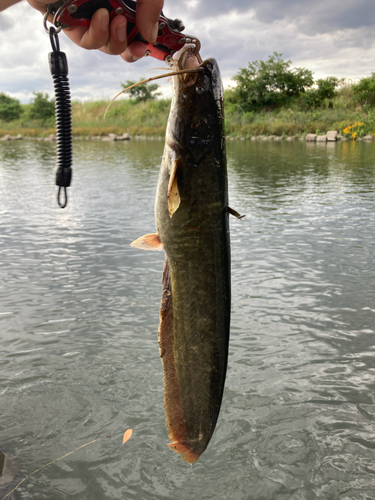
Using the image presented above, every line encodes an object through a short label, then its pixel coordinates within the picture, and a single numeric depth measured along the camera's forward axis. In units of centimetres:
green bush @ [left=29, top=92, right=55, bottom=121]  4725
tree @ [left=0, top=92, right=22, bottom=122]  5053
